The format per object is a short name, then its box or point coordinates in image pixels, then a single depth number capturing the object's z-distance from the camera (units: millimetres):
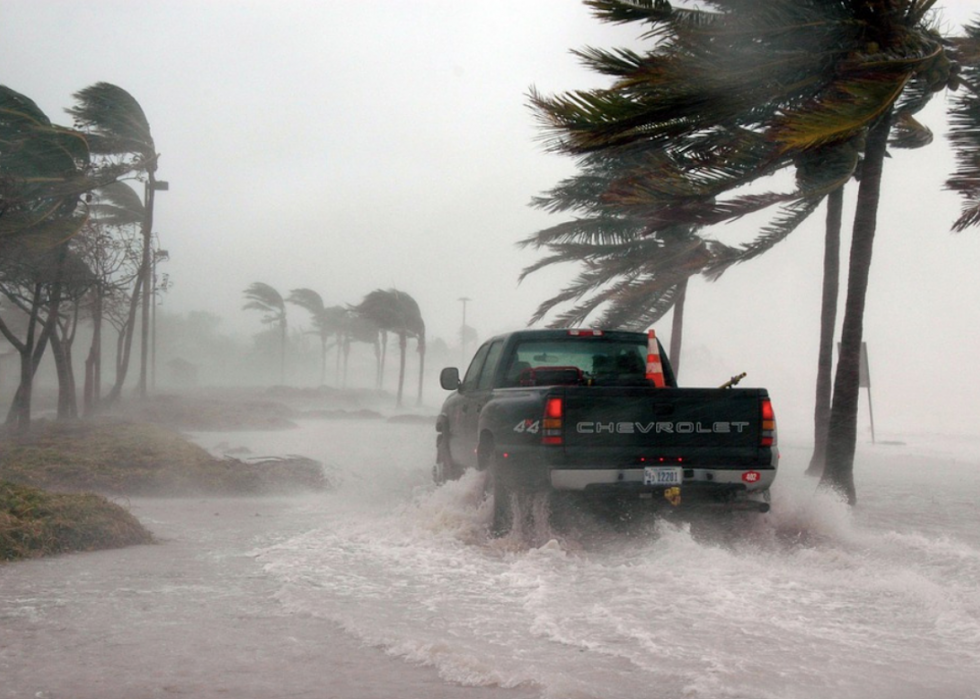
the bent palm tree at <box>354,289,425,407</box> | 55094
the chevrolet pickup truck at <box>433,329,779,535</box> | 7766
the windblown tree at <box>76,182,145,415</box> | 26078
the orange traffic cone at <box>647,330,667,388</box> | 9414
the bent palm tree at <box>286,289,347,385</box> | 79375
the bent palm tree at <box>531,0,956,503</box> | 10344
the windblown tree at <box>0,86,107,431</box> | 19188
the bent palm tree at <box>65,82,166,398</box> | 24172
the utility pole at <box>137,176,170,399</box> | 29527
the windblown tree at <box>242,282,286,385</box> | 76938
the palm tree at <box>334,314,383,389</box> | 74812
